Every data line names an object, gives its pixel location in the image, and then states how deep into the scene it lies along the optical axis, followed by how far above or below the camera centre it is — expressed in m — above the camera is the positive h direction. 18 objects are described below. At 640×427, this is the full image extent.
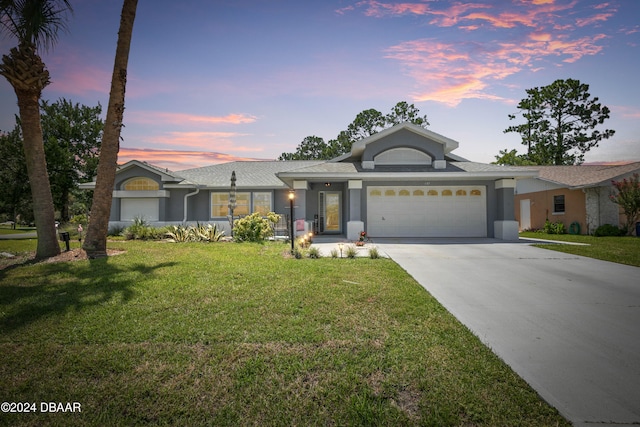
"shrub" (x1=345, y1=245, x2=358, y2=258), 9.48 -1.13
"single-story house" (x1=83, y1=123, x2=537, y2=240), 15.02 +1.40
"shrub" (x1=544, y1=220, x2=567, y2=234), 19.92 -0.89
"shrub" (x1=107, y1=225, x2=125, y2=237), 17.55 -0.60
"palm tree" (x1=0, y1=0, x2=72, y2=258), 9.02 +4.07
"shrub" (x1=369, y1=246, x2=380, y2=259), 9.44 -1.16
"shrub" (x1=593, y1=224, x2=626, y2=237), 17.45 -0.99
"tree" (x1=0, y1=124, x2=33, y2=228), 28.53 +4.96
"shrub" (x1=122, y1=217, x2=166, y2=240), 14.59 -0.66
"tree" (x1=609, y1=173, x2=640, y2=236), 16.75 +0.88
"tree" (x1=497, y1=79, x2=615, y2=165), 35.97 +11.44
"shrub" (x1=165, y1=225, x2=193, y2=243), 13.71 -0.73
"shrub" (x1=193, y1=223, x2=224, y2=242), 13.83 -0.71
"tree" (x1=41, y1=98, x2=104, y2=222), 27.58 +7.35
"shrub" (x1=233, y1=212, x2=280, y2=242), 13.76 -0.53
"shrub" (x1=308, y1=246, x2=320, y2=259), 9.65 -1.14
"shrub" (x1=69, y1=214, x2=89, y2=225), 25.32 +0.03
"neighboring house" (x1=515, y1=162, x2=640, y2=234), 18.50 +1.17
